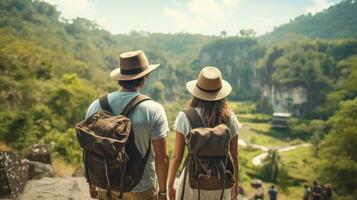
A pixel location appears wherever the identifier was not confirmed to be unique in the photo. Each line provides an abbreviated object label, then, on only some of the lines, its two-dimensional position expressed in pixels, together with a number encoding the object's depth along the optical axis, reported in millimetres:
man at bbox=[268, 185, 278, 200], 10037
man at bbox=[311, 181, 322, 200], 9188
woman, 2586
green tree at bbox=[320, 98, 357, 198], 18303
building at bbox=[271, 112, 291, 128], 49978
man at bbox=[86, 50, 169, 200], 2504
